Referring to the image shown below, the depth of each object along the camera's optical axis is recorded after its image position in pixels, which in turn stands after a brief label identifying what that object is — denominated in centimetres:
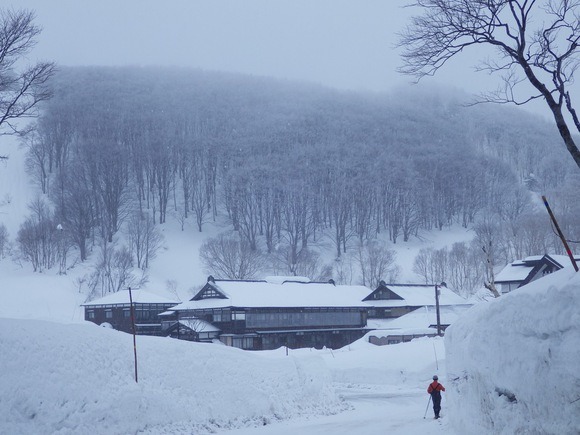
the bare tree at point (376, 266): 8533
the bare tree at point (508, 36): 1222
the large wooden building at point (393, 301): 6906
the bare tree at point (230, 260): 8000
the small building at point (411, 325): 5852
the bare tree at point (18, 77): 1742
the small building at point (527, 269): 4859
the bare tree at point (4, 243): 8311
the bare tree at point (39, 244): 8050
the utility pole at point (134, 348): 1943
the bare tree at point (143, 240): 8669
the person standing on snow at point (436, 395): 2034
